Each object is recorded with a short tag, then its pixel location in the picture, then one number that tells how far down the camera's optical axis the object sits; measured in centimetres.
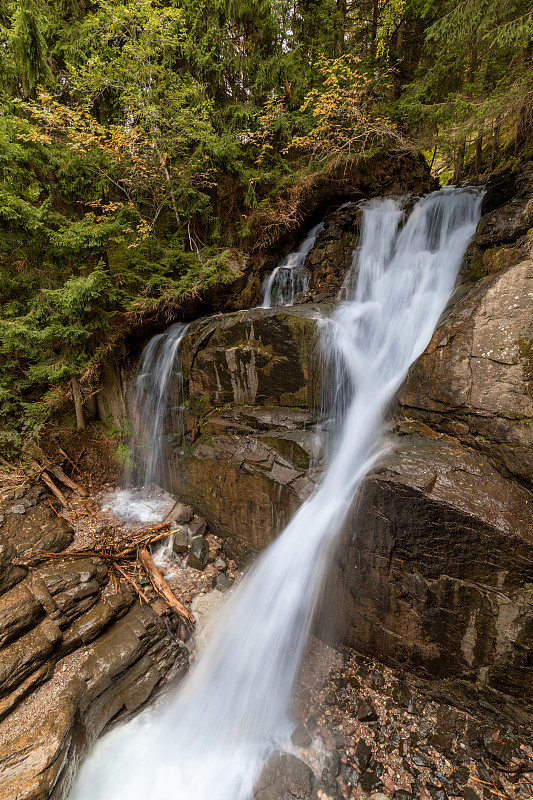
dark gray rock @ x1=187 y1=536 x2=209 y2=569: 511
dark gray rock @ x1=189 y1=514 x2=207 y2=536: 576
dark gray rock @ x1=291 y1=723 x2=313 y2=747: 330
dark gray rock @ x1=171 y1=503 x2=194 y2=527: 591
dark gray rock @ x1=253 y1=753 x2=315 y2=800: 291
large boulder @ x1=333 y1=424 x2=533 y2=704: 298
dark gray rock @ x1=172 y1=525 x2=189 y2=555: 532
